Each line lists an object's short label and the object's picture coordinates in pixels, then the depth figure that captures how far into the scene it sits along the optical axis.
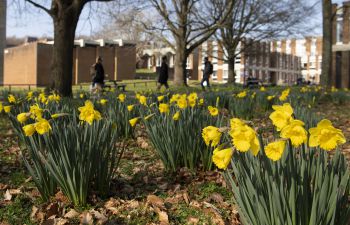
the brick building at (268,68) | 57.12
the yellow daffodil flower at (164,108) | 3.77
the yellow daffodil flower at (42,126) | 2.54
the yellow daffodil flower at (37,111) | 2.91
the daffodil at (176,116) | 3.37
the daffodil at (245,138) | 1.64
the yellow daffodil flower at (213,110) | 3.44
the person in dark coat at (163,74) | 14.59
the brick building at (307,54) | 69.69
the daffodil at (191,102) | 3.94
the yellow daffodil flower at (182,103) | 3.78
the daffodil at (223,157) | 1.74
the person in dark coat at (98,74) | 12.74
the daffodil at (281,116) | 1.74
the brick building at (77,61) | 36.31
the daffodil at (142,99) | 4.79
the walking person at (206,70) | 15.74
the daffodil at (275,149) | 1.60
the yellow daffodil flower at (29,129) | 2.49
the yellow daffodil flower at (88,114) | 2.78
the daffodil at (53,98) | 5.19
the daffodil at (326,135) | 1.59
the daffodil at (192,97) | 4.06
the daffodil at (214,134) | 1.96
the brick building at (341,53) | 29.41
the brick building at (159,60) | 51.74
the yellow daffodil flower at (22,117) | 2.84
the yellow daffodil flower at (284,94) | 5.23
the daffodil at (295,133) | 1.60
